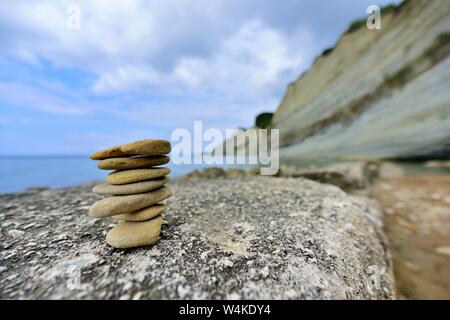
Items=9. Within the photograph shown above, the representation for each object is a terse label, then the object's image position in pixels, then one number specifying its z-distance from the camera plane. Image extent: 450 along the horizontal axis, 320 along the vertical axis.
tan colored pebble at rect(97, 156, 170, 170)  0.17
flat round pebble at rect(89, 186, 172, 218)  0.17
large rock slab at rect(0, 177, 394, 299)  0.13
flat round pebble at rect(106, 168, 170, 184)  0.18
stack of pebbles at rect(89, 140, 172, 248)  0.17
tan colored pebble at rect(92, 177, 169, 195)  0.18
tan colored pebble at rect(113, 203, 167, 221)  0.19
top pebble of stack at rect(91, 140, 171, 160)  0.17
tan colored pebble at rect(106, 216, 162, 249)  0.17
